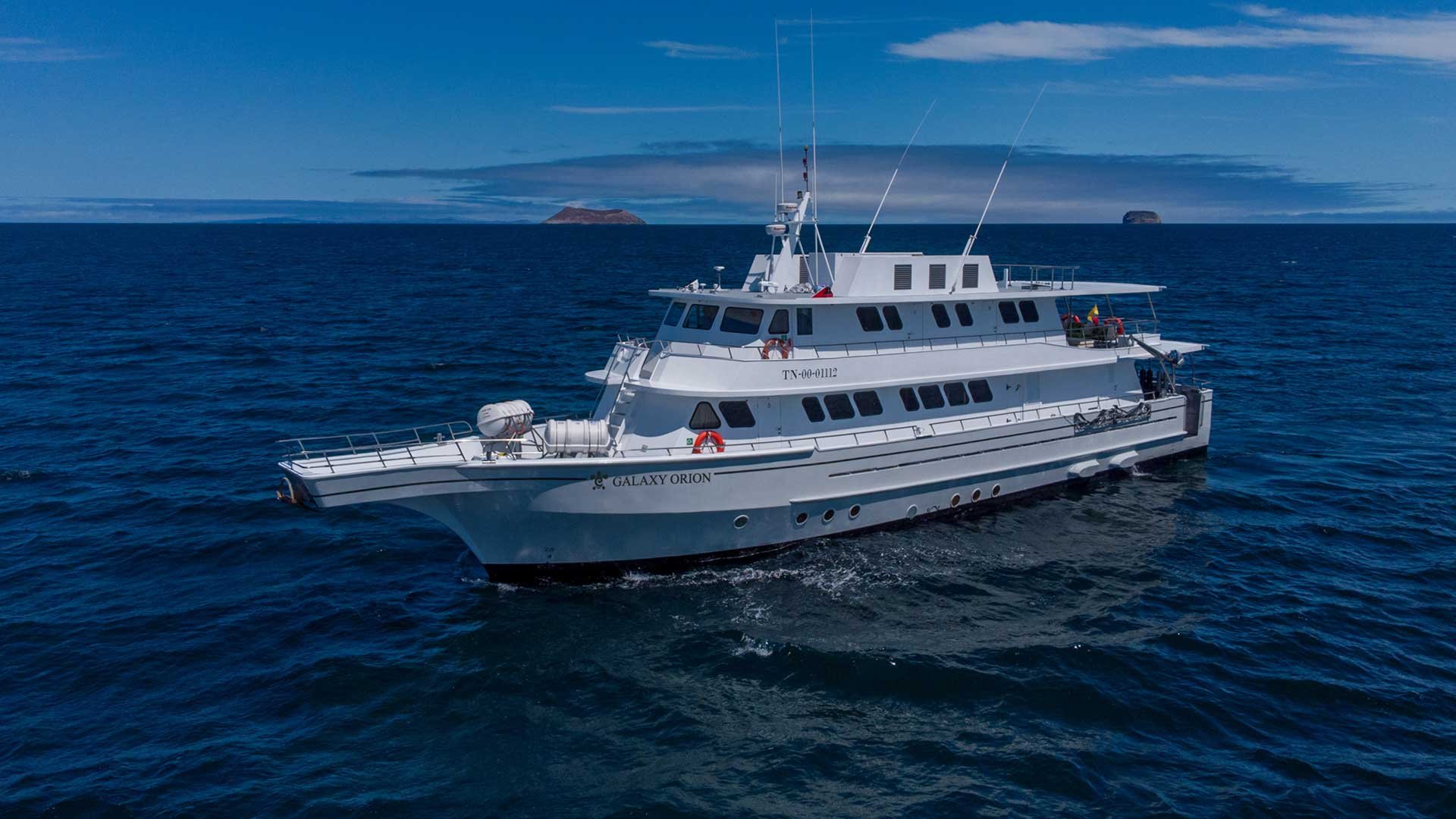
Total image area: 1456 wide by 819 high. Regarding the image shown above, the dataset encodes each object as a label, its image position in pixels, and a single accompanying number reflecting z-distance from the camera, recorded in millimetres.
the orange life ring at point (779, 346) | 19000
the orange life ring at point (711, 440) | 17547
